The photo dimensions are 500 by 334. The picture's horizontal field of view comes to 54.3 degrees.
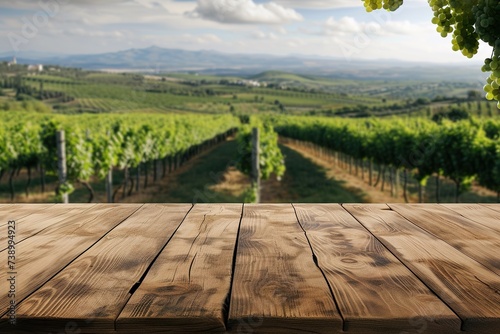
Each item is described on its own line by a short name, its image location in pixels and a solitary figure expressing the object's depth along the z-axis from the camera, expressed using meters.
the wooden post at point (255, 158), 10.02
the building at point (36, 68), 138.27
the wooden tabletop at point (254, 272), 1.15
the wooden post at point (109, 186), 13.77
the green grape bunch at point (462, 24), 1.44
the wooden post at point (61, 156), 10.02
